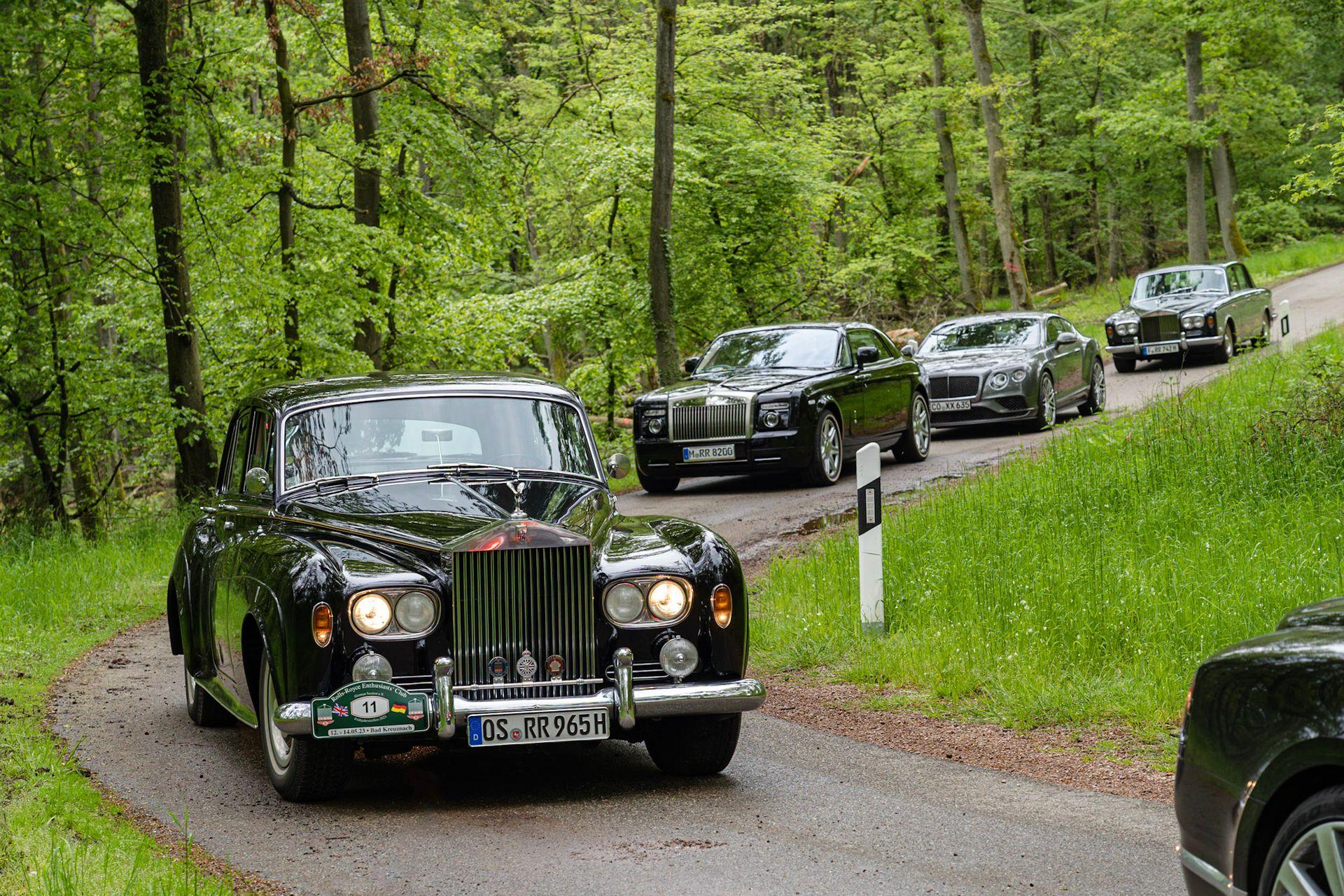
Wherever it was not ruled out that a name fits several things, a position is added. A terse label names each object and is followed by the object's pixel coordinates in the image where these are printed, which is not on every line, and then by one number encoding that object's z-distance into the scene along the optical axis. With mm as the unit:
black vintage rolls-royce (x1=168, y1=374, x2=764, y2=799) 11508
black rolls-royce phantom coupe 32812
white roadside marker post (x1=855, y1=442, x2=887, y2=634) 18406
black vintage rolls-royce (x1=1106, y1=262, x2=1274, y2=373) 52375
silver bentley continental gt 40219
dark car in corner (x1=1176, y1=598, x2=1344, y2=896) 6512
